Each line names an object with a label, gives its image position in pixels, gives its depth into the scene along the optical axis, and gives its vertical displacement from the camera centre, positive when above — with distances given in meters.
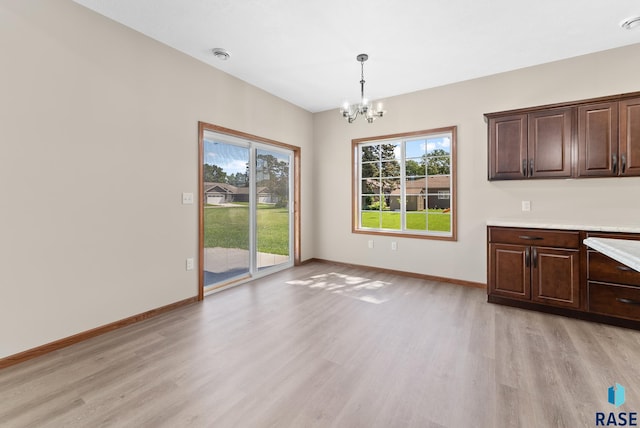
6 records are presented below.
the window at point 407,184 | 4.32 +0.47
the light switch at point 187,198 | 3.34 +0.18
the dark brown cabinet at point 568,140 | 2.94 +0.81
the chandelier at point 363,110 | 3.24 +1.21
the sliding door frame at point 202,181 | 3.49 +0.50
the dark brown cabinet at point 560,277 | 2.73 -0.69
